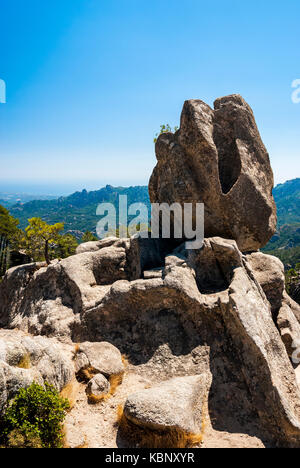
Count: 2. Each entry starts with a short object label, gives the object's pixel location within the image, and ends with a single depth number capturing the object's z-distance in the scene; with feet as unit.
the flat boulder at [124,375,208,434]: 33.76
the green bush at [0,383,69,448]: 29.27
